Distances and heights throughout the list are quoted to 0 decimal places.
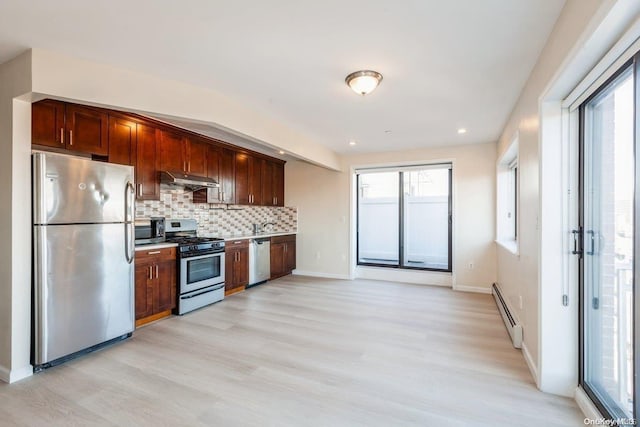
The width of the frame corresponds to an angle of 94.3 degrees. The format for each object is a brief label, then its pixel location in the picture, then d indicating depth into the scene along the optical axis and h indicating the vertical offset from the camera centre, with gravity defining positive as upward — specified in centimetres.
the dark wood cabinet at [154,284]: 327 -81
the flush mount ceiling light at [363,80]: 245 +112
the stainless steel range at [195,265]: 372 -70
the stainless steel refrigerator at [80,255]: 234 -36
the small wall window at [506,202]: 448 +17
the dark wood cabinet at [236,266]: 457 -83
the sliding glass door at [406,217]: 547 -8
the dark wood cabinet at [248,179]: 515 +62
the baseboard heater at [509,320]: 275 -114
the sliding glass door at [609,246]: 153 -19
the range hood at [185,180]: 377 +45
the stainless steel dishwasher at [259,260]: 505 -82
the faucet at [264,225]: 616 -24
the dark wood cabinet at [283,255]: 563 -83
